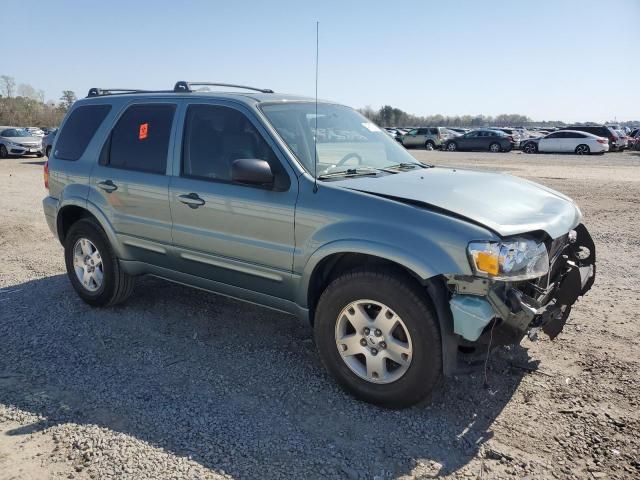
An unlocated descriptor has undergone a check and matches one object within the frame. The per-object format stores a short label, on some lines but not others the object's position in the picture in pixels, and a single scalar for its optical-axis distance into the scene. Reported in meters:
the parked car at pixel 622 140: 32.53
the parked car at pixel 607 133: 32.03
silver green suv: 3.12
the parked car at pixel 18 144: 24.66
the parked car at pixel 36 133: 26.62
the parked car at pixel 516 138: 35.00
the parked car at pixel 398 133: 40.19
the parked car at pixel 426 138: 37.12
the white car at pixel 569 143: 30.19
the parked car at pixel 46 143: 21.33
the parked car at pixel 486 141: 34.06
